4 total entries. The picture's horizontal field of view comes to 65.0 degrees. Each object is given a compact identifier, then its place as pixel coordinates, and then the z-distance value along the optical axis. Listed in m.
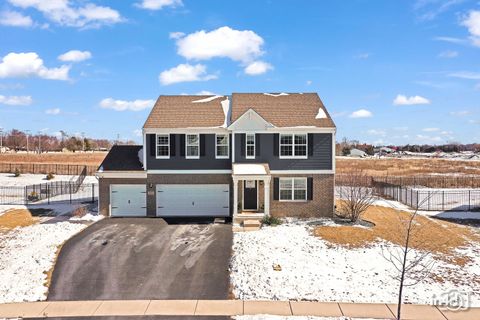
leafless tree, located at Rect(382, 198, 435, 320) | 15.30
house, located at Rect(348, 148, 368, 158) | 137.25
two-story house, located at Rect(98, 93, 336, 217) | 24.45
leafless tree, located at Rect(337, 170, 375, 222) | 23.05
